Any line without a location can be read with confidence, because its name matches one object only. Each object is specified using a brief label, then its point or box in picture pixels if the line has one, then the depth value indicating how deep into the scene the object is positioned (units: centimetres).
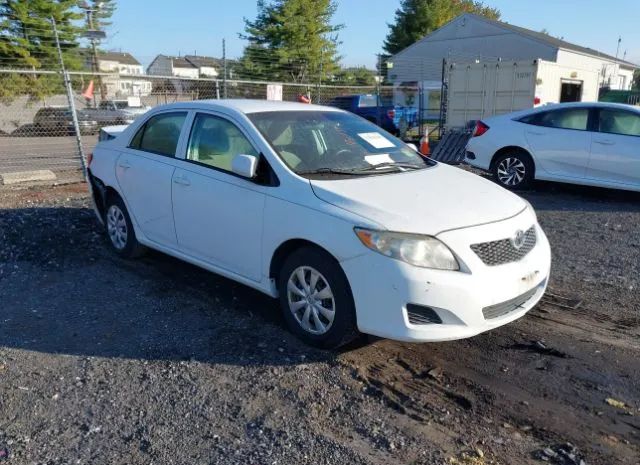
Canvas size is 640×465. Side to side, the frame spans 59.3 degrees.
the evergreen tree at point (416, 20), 5016
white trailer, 1466
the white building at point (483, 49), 3459
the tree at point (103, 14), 4299
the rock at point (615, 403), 329
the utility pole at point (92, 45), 3098
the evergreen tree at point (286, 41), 3528
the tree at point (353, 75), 4119
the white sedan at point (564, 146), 855
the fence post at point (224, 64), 1189
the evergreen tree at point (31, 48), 2758
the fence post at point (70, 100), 990
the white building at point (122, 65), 4231
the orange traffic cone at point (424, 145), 1276
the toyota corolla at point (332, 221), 343
